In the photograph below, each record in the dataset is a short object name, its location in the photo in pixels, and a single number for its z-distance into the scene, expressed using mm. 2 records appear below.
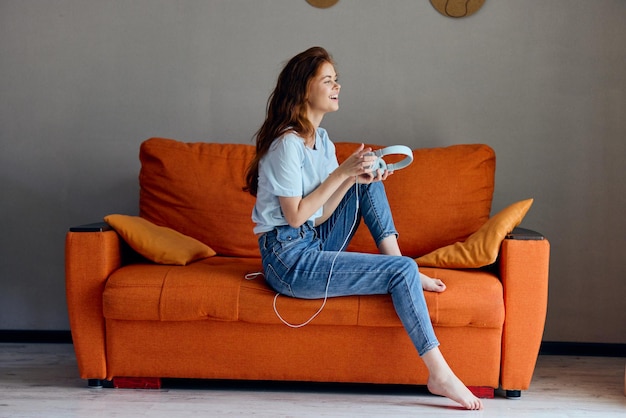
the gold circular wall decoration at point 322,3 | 3736
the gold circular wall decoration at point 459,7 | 3691
